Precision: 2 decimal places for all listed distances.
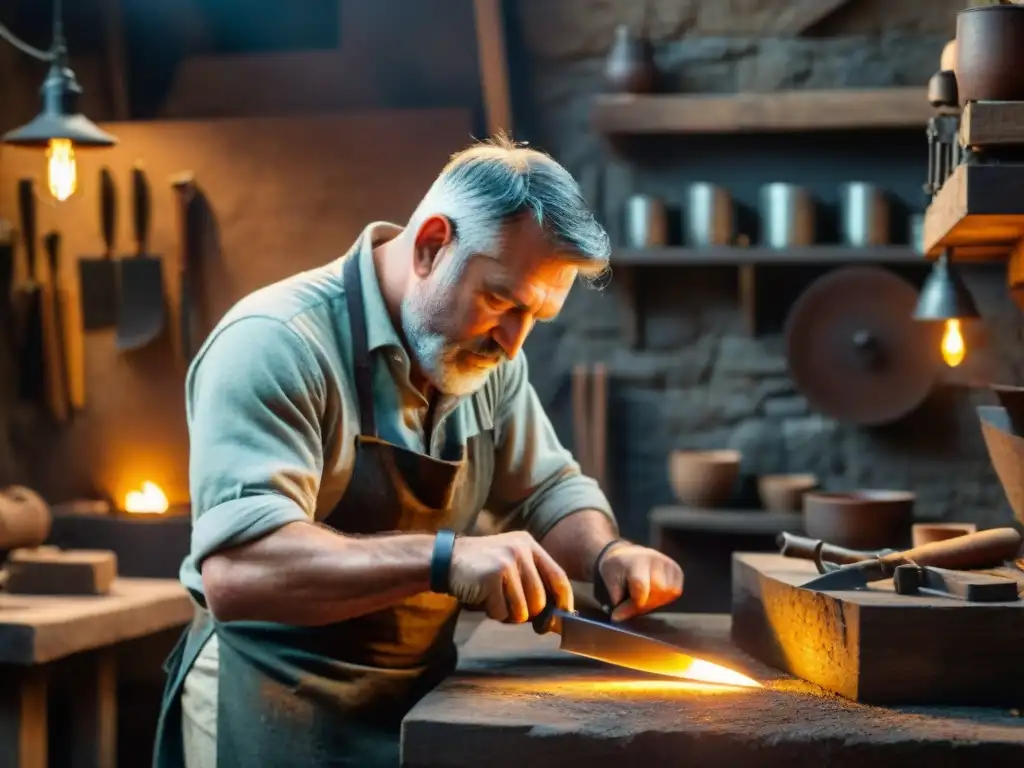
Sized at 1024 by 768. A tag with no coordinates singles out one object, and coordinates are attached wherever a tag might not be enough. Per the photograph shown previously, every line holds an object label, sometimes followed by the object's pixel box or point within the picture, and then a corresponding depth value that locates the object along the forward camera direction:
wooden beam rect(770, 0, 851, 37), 5.92
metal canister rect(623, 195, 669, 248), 5.80
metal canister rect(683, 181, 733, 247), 5.73
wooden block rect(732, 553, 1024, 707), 2.21
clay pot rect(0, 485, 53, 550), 4.43
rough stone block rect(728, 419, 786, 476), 6.02
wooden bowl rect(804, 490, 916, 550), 4.09
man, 2.22
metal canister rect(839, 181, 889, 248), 5.66
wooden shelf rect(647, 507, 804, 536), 5.52
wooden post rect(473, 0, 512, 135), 5.66
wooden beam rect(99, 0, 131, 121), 6.25
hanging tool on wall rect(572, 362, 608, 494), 5.96
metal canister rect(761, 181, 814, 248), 5.70
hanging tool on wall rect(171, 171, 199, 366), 6.02
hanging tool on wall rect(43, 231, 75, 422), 6.13
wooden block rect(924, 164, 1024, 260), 2.28
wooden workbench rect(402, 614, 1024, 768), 2.02
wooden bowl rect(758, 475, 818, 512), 5.62
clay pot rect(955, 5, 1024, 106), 2.34
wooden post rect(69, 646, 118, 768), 4.24
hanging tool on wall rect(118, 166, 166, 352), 6.10
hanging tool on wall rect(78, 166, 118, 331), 6.11
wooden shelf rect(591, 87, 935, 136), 5.65
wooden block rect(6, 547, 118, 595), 4.16
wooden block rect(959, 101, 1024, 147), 2.31
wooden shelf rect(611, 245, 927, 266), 5.68
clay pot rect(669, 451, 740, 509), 5.66
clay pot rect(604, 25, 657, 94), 5.79
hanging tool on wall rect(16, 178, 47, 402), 6.11
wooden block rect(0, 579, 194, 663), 3.69
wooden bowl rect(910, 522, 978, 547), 2.85
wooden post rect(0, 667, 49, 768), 3.81
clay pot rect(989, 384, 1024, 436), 2.44
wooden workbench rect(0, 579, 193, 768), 3.74
